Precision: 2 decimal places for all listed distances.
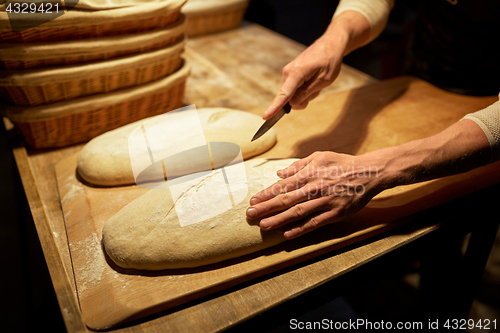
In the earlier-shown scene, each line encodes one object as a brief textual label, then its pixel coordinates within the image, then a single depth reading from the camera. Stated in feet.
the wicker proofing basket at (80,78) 4.73
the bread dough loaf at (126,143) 4.67
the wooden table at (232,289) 3.23
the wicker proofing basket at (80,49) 4.52
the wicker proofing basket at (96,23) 4.45
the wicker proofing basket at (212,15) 9.46
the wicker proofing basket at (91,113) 5.07
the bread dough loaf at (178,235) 3.53
